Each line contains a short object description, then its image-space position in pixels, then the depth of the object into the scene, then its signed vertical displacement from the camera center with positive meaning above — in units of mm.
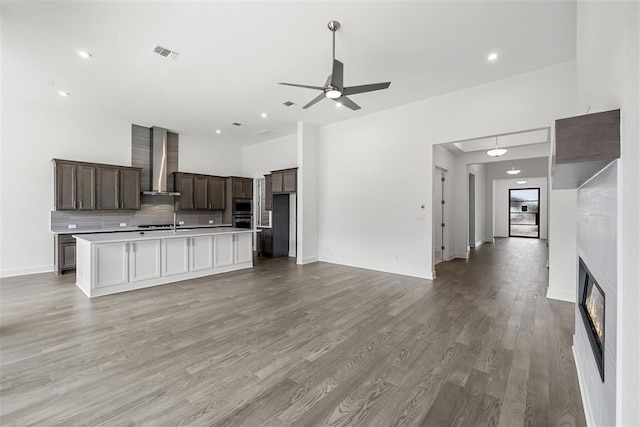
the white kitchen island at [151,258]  4066 -809
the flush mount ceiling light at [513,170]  9313 +1470
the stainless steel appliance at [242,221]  8336 -300
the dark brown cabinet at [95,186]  5531 +533
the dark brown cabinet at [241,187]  8281 +739
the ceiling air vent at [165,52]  3447 +2060
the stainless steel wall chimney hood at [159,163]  6945 +1247
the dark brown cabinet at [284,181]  6825 +796
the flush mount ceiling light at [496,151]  6578 +1493
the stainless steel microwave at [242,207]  8320 +136
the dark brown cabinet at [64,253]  5305 -840
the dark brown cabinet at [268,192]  7414 +534
